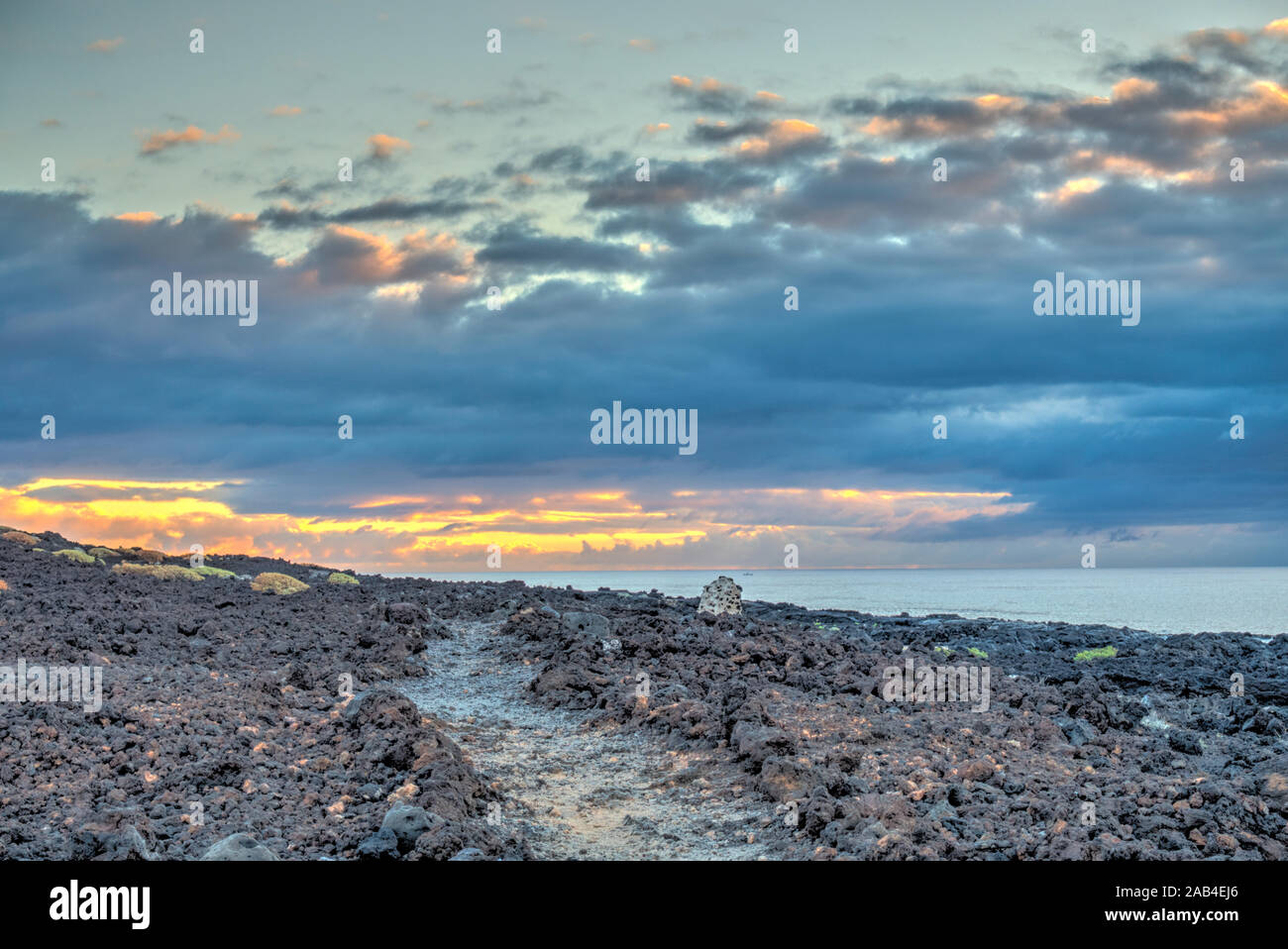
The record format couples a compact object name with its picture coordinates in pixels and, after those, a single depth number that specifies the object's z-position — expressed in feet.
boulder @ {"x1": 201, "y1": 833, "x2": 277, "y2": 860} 33.96
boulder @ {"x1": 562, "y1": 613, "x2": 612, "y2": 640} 84.17
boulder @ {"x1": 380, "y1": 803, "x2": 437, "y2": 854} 36.11
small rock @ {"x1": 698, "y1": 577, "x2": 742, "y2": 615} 99.25
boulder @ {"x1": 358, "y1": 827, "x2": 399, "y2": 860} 35.17
